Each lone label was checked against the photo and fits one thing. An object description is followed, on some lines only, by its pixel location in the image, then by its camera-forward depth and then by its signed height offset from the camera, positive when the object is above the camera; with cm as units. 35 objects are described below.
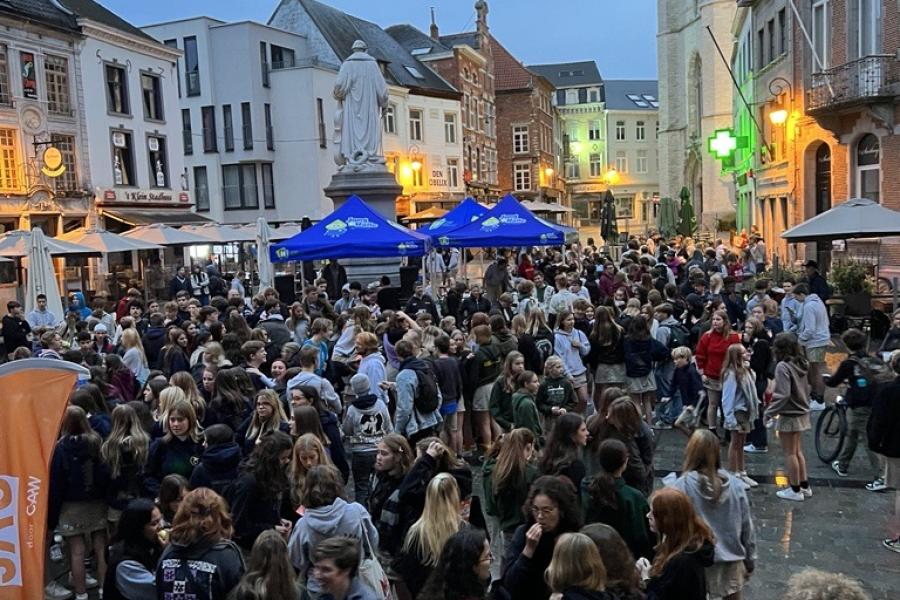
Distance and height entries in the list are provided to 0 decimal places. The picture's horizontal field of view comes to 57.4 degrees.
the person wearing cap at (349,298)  1380 -90
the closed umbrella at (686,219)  4012 +46
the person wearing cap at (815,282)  1380 -100
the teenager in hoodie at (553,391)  802 -153
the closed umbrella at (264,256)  1808 -15
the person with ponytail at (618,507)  497 -167
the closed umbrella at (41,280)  1468 -37
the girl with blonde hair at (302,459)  538 -139
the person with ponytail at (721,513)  504 -176
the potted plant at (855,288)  1606 -133
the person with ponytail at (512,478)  544 -159
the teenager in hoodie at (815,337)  1144 -159
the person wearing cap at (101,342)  1093 -114
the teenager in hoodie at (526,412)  716 -153
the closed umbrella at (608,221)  3175 +45
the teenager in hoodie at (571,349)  992 -139
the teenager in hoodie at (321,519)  475 -158
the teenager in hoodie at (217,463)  572 -148
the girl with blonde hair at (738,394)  834 -173
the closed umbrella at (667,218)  4784 +67
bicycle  905 -244
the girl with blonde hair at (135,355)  984 -120
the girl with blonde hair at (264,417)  652 -134
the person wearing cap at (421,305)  1355 -105
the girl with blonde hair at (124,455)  627 -152
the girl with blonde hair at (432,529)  465 -164
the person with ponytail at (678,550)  430 -171
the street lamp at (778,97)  2397 +395
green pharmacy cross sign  2970 +306
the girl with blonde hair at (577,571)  371 -152
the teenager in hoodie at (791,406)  812 -180
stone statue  2053 +333
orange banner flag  440 -108
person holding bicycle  828 -162
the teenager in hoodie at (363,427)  708 -158
